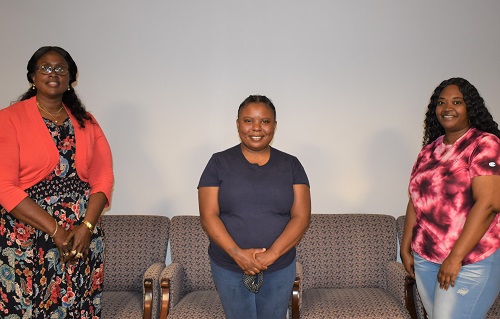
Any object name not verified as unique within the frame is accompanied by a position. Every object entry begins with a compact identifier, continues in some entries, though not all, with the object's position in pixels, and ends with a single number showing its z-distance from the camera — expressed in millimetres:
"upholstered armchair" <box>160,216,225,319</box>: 2785
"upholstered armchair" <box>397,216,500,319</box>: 2612
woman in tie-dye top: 1756
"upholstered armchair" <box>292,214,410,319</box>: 3004
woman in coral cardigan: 1839
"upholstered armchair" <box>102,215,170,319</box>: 2973
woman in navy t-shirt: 1904
